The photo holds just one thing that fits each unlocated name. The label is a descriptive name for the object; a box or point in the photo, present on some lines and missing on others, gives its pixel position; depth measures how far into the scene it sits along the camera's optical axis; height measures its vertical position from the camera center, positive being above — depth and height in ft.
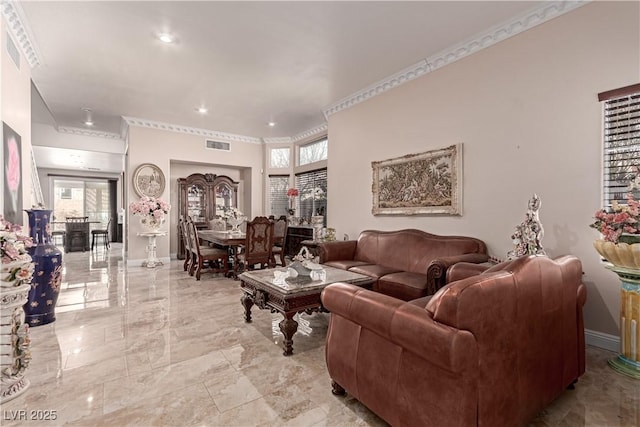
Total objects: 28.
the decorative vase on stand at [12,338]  6.29 -2.85
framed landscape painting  12.03 +1.04
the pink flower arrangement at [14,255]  6.18 -1.03
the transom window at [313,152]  22.77 +4.39
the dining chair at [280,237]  18.28 -1.92
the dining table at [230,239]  16.39 -1.83
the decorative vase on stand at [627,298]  6.94 -2.21
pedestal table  20.11 -2.84
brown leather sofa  9.78 -2.06
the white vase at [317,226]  17.58 -1.23
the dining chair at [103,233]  31.86 -3.09
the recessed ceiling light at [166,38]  10.94 +6.30
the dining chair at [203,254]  16.88 -2.74
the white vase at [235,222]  18.81 -0.95
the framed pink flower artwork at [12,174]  9.32 +1.12
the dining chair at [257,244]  16.47 -2.08
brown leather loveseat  4.04 -2.24
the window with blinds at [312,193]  22.20 +1.10
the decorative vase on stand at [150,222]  20.18 -1.02
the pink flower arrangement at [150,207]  19.81 +0.01
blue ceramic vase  10.14 -2.30
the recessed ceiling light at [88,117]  19.04 +6.18
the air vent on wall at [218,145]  24.00 +5.03
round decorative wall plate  20.70 +1.89
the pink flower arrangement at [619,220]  6.89 -0.32
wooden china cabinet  24.25 +0.88
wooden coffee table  8.15 -2.55
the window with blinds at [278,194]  26.13 +1.14
